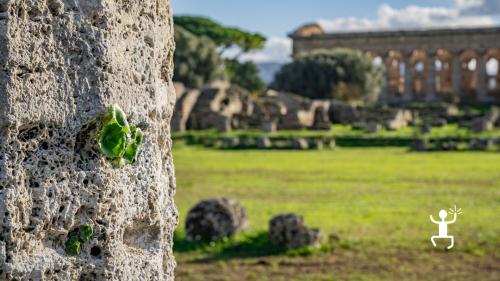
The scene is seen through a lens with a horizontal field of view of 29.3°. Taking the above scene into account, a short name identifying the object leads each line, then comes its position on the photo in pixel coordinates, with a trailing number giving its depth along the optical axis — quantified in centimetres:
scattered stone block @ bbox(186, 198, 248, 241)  1080
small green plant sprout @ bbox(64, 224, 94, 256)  221
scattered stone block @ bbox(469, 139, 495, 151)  2784
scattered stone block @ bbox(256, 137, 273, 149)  3018
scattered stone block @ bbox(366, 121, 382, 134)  3472
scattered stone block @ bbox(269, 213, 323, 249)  1039
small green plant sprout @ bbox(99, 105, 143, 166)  222
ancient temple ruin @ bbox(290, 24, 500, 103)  7794
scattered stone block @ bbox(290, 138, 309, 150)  3004
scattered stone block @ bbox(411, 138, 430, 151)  2792
